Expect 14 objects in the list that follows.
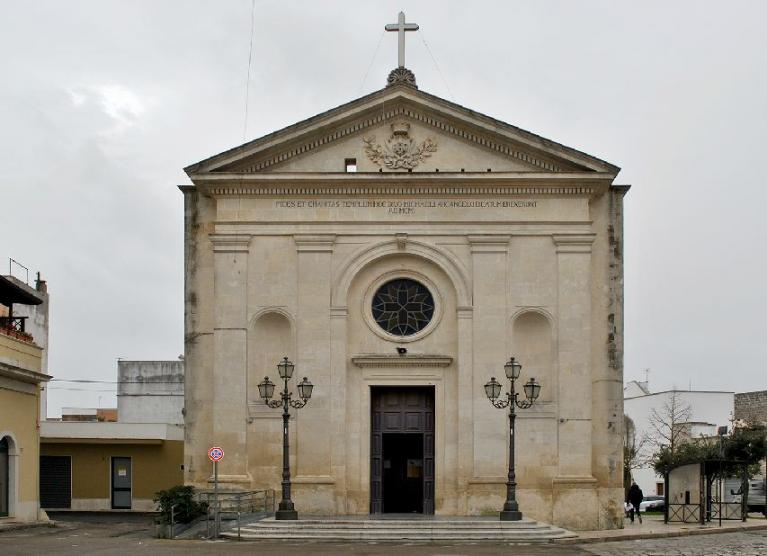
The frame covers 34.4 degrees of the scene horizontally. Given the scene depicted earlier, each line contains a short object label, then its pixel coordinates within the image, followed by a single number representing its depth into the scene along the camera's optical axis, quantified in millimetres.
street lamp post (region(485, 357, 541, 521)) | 32594
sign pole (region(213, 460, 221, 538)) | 31562
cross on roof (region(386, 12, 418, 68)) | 37875
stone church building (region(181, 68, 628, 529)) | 36094
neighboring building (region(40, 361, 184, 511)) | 48000
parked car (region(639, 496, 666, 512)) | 59219
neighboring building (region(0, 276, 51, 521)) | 36344
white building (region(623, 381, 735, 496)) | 77125
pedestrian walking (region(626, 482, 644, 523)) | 40906
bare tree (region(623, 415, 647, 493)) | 69356
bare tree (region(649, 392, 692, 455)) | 71438
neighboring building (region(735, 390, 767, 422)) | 76494
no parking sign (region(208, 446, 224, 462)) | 32656
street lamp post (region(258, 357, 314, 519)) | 32781
